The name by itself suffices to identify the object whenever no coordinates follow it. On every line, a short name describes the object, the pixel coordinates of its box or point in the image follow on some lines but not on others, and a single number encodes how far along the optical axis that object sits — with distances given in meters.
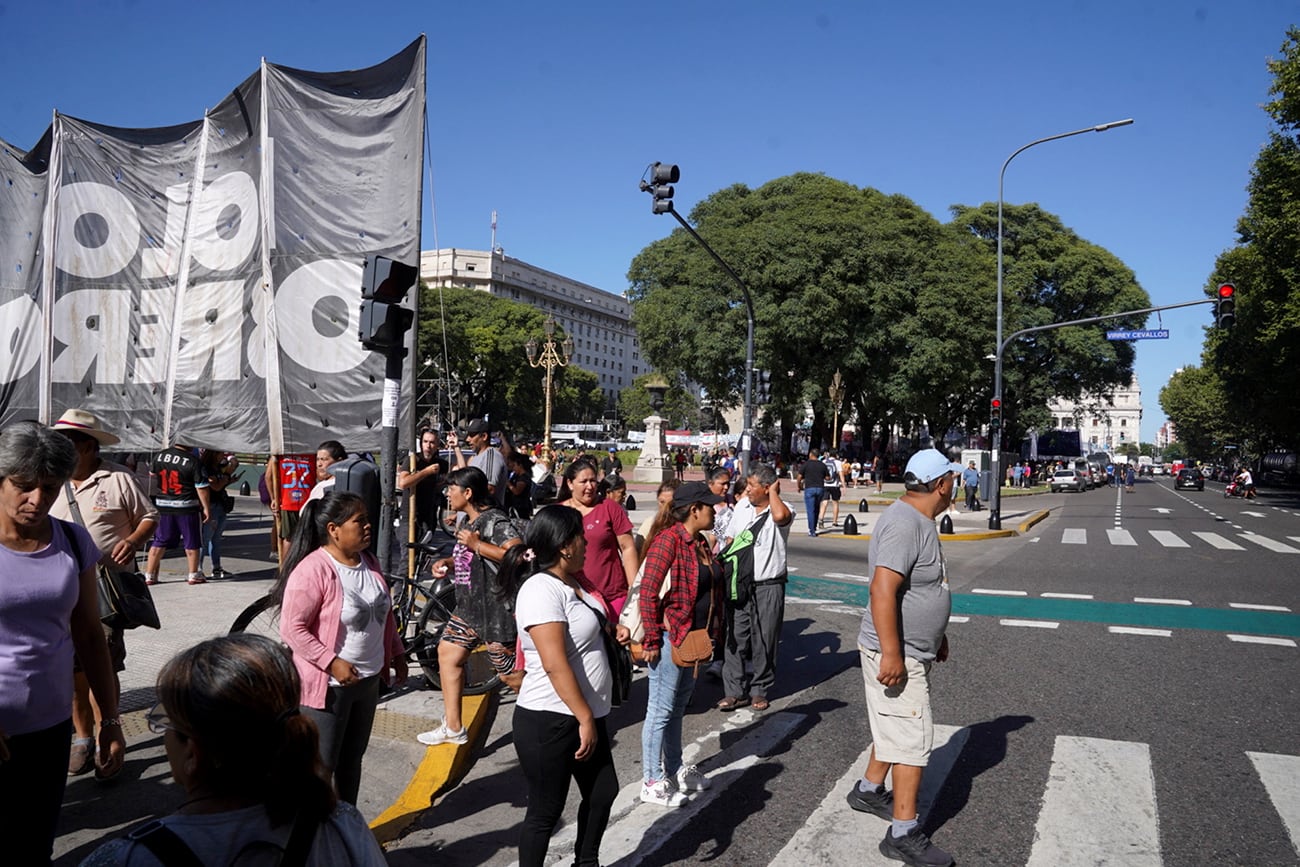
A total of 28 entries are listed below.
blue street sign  25.10
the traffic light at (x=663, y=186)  15.72
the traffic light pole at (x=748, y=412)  20.70
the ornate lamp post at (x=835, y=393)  32.05
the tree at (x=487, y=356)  76.19
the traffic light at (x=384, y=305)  6.07
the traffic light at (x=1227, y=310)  22.08
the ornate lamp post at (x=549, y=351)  27.01
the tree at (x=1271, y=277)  30.88
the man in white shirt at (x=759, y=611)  6.83
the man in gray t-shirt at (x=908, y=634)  4.11
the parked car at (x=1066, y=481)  51.06
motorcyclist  43.25
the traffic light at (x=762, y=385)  24.70
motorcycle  44.92
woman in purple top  2.80
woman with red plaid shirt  4.84
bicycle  6.30
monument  40.62
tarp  8.73
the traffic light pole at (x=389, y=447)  6.12
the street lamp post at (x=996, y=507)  22.44
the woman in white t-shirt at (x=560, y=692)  3.38
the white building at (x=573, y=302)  125.25
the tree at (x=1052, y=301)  52.09
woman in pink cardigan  3.57
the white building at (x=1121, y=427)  165.38
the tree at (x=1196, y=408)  80.31
